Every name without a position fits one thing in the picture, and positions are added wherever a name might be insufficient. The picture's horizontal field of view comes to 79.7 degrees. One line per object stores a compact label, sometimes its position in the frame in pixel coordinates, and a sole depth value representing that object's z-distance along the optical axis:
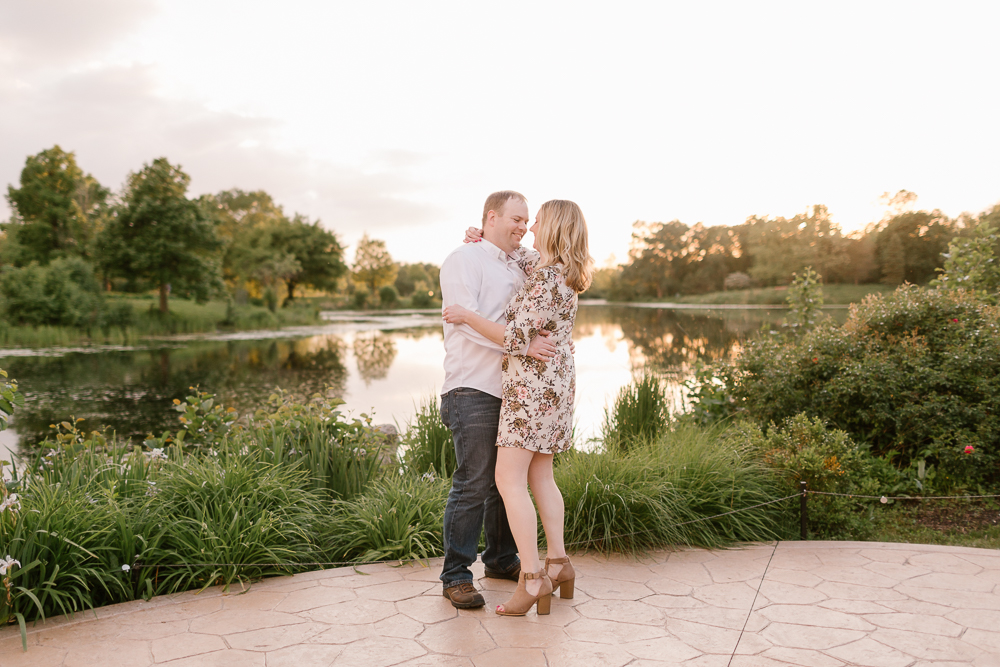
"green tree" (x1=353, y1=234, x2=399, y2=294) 60.72
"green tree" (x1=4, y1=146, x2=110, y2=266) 30.89
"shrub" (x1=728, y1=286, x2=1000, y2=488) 4.50
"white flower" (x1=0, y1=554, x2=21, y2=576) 2.29
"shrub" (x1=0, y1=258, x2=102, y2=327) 22.41
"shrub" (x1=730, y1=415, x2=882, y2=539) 3.90
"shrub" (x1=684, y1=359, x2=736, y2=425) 5.93
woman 2.38
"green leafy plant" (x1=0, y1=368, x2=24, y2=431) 2.80
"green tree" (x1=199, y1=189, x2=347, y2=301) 41.03
